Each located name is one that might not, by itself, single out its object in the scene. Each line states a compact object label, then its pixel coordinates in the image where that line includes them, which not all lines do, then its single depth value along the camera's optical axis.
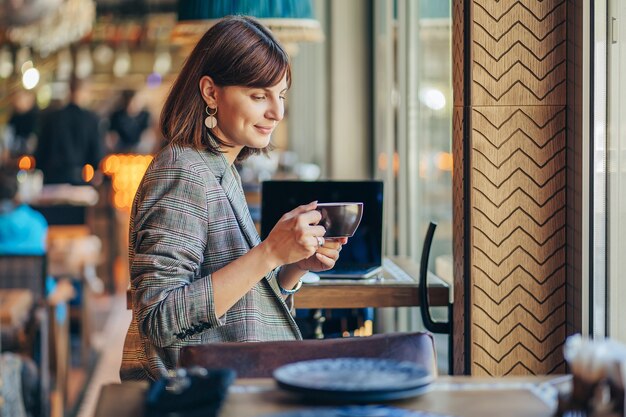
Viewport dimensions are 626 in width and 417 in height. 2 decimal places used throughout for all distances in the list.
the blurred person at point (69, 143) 9.70
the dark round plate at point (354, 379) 1.37
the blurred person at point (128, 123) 12.69
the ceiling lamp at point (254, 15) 3.95
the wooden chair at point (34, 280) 4.48
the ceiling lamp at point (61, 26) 8.99
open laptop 3.00
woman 1.94
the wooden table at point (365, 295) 2.96
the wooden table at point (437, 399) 1.40
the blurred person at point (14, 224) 5.90
